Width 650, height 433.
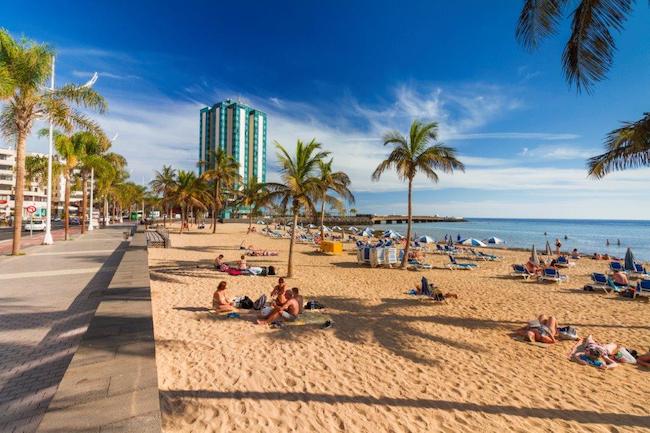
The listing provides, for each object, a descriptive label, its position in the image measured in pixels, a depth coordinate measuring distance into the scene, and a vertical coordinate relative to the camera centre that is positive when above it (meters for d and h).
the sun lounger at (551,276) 13.59 -2.42
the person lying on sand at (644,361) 5.73 -2.53
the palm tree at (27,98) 13.45 +5.25
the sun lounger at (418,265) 16.84 -2.55
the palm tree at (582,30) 5.15 +3.17
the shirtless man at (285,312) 7.23 -2.26
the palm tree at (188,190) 34.53 +2.51
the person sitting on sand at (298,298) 7.73 -2.02
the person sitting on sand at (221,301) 7.76 -2.15
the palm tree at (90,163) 27.58 +4.28
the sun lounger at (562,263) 19.11 -2.60
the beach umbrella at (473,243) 23.95 -1.87
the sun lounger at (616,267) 16.99 -2.51
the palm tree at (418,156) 15.23 +2.99
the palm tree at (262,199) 12.98 +0.63
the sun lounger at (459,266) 17.35 -2.62
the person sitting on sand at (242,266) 13.30 -2.21
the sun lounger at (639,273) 16.05 -2.61
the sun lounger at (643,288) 10.80 -2.28
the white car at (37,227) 31.33 -1.69
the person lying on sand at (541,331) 6.71 -2.40
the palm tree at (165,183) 36.88 +3.71
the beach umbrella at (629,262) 16.19 -2.10
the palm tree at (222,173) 35.41 +4.55
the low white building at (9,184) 67.06 +5.43
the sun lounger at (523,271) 14.64 -2.43
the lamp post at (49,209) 18.74 +0.09
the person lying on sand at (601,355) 5.75 -2.49
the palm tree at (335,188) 12.77 +1.45
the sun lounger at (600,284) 12.12 -2.44
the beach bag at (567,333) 6.83 -2.46
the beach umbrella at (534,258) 15.61 -2.07
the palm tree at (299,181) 12.20 +1.34
